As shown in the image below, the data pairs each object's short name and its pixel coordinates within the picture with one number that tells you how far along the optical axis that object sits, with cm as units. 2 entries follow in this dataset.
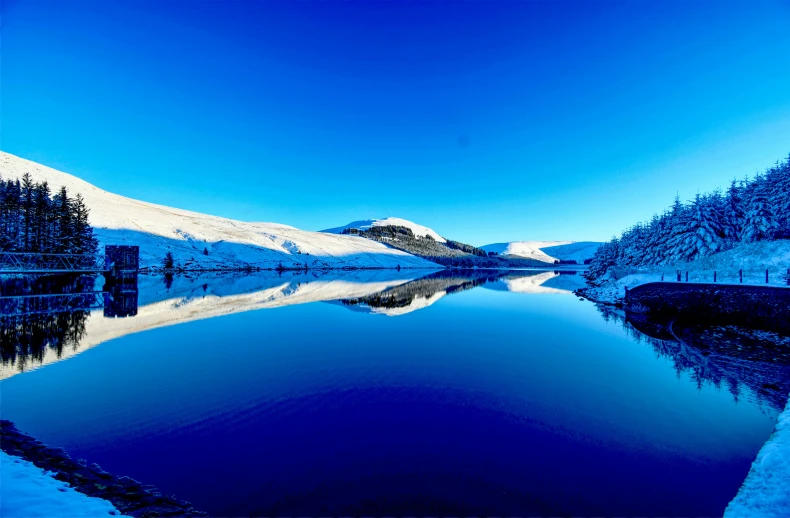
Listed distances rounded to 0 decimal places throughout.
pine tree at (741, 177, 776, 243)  4362
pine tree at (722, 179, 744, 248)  4834
